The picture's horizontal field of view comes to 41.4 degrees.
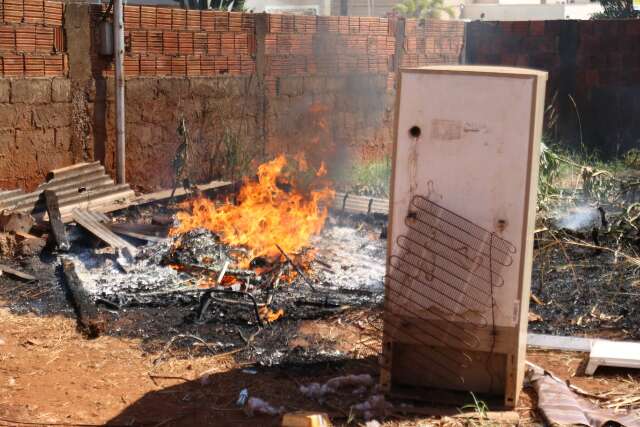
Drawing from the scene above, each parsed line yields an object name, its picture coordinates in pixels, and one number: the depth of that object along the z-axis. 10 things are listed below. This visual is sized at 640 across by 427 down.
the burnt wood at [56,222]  8.45
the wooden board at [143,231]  8.95
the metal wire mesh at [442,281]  4.80
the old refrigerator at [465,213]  4.69
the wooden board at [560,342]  6.02
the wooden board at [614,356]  5.57
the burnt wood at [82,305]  6.38
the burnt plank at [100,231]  8.59
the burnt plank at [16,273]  7.66
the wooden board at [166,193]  10.19
